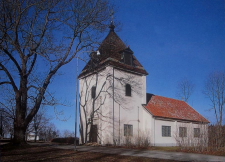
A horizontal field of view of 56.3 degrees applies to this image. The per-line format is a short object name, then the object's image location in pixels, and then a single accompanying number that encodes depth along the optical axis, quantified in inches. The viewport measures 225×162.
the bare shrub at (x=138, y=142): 808.9
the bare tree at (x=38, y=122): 1864.7
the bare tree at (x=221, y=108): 1290.0
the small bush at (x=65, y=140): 1268.9
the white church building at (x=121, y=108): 938.7
